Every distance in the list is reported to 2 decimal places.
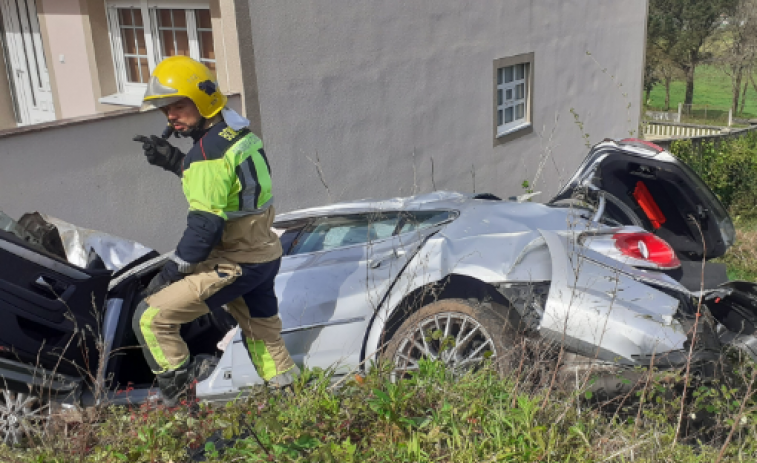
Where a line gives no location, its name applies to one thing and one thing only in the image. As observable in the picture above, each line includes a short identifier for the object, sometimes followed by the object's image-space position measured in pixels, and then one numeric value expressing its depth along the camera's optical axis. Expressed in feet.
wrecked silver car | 11.17
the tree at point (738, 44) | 119.65
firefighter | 11.07
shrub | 38.96
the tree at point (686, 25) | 123.85
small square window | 37.19
